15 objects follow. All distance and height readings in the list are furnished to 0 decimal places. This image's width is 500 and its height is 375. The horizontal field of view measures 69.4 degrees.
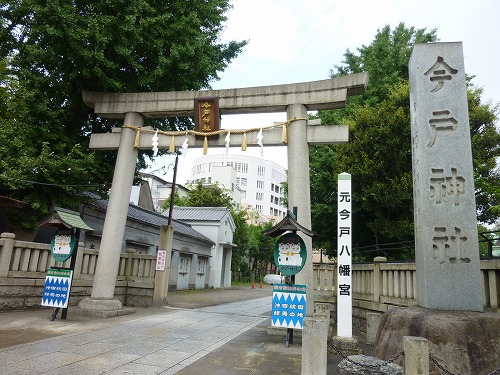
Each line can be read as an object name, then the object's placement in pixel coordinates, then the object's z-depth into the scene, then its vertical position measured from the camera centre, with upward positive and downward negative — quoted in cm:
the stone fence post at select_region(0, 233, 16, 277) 987 -1
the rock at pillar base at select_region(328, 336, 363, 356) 798 -156
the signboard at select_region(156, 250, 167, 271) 1468 +10
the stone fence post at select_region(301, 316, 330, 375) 490 -101
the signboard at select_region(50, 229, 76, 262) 969 +31
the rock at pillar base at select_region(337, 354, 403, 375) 491 -125
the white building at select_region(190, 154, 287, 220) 7794 +1941
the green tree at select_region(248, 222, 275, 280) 4565 +236
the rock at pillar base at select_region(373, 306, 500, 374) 523 -85
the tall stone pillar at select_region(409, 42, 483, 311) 636 +177
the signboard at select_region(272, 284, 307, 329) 824 -81
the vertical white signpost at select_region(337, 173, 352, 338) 841 +32
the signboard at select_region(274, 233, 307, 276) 862 +39
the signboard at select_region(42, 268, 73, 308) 940 -81
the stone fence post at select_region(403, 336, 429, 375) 414 -89
